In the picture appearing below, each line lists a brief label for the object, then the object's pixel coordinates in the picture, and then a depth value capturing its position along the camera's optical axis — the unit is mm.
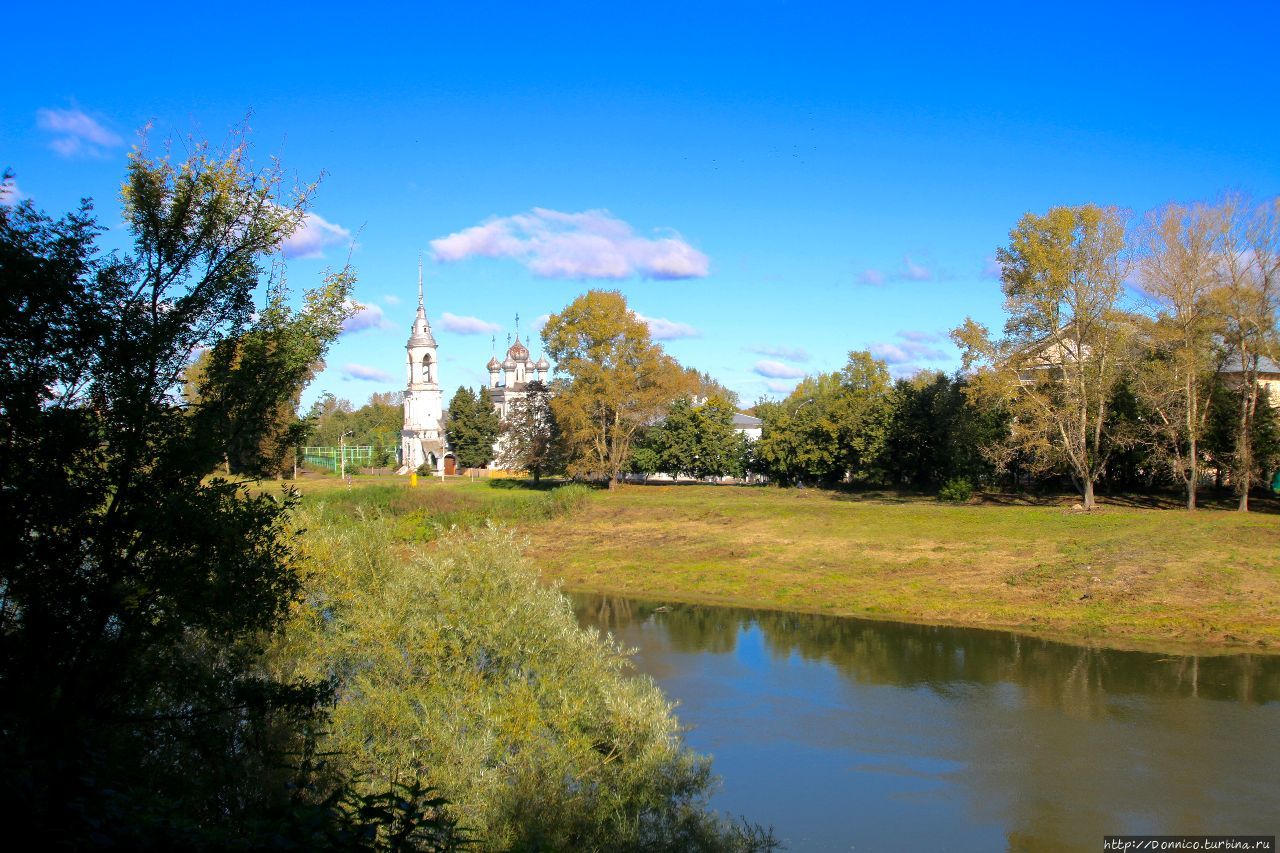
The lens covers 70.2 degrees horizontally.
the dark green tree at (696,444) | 64125
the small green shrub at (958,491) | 45500
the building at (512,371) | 87375
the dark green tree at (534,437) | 59875
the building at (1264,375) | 39031
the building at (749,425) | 76938
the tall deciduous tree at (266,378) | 10648
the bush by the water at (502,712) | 12383
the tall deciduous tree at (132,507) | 8469
